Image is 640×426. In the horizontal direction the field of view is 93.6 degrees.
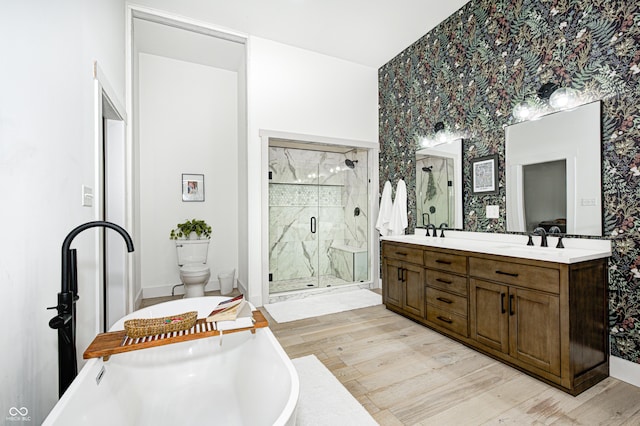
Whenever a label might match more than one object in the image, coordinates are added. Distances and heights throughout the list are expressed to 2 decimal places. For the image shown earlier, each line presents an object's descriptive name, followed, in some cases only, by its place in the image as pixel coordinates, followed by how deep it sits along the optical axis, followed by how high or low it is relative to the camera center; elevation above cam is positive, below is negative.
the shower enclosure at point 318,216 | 4.58 -0.07
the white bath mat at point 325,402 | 1.67 -1.16
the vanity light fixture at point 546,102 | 2.30 +0.88
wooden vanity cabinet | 1.89 -0.73
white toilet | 3.69 -0.69
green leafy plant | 4.14 -0.25
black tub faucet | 1.04 -0.37
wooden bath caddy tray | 1.29 -0.60
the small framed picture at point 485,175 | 2.86 +0.36
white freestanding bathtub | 1.11 -0.79
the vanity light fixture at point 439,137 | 3.34 +0.86
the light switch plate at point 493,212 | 2.85 -0.01
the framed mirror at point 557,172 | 2.17 +0.31
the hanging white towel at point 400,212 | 3.92 -0.01
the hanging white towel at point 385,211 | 4.11 +0.00
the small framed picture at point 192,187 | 4.28 +0.36
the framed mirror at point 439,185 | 3.25 +0.30
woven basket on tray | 1.45 -0.57
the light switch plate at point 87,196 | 1.69 +0.10
